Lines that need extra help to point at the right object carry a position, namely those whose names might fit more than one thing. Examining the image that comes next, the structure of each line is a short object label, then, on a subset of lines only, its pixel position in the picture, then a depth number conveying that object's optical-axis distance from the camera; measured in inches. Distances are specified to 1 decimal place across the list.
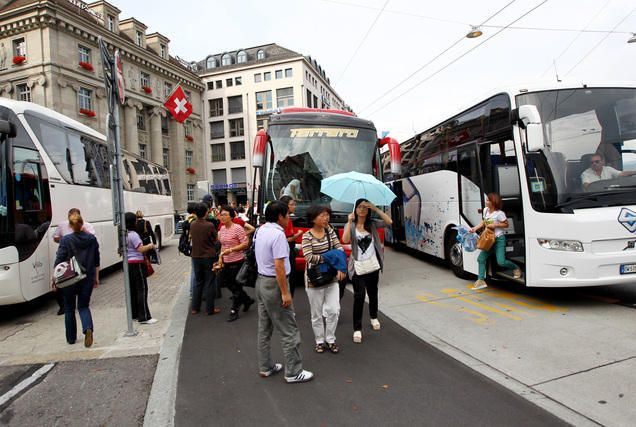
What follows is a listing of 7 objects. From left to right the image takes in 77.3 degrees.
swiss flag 670.5
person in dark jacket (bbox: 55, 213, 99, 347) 200.5
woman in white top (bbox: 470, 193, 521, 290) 260.2
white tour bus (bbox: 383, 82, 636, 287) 213.5
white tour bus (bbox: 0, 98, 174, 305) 243.9
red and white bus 317.1
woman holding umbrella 193.3
